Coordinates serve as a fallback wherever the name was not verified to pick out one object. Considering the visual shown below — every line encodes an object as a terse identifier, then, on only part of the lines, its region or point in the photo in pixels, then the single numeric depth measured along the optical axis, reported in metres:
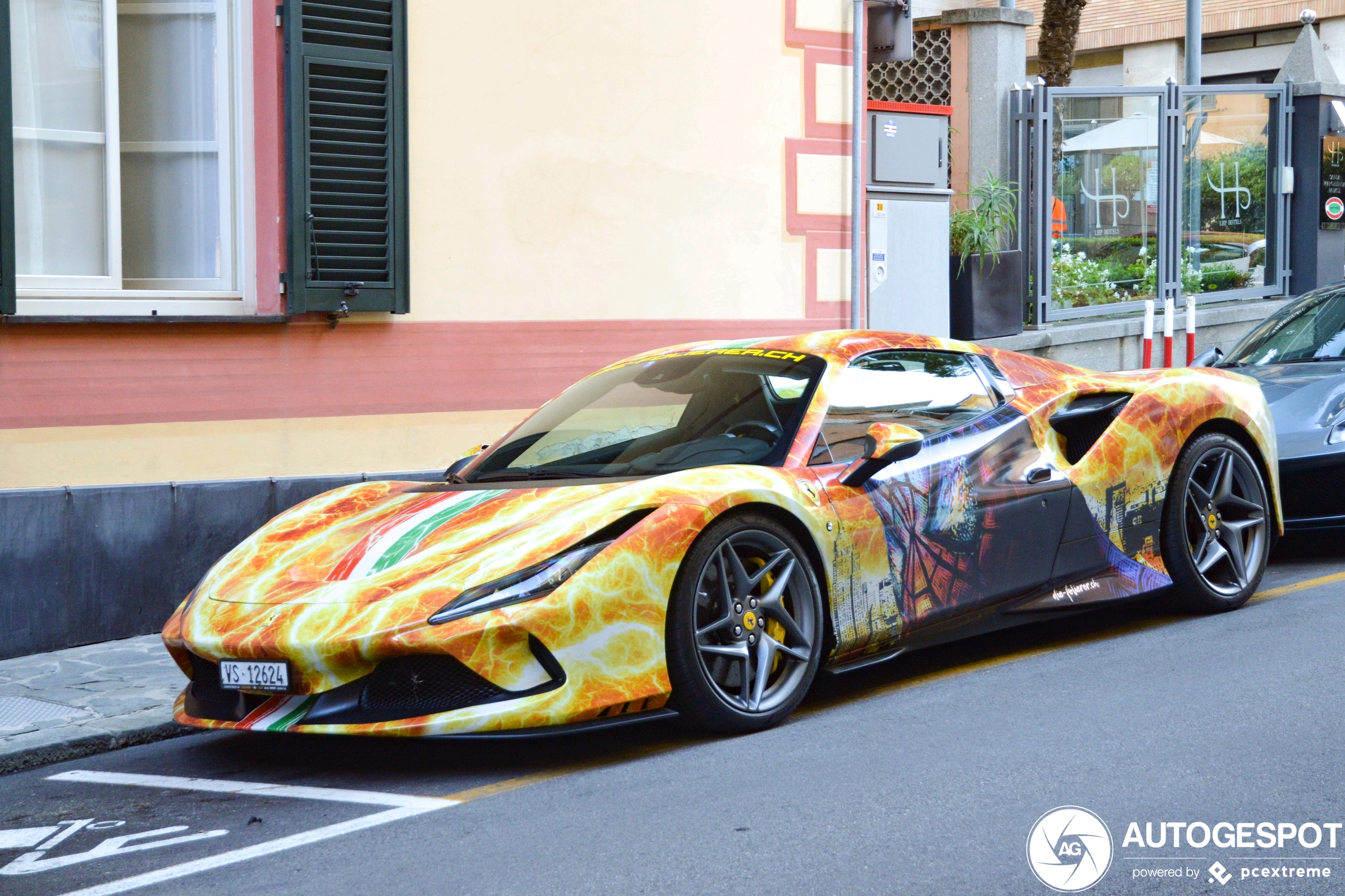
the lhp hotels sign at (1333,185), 16.44
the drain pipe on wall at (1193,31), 21.95
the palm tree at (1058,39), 16.89
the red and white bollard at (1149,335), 13.62
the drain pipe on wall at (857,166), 10.18
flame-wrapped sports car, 4.59
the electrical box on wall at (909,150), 11.80
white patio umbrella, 14.71
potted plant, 13.21
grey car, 7.65
